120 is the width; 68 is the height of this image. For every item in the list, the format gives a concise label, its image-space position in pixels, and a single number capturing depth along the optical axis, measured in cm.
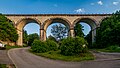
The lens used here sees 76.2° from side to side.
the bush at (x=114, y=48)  1414
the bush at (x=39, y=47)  1321
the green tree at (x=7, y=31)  2015
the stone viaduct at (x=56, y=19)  2203
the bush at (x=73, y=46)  1027
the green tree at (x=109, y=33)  1636
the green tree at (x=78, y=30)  2708
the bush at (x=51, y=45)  1399
